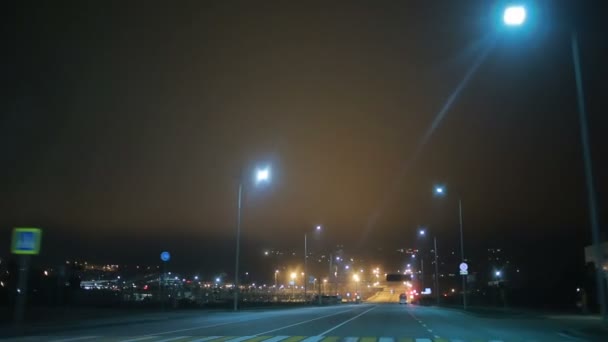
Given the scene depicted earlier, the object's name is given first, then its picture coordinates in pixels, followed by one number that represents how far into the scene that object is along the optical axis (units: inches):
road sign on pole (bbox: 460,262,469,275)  2001.7
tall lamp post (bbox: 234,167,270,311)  1763.8
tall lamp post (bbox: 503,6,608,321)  812.0
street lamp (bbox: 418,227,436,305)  2625.5
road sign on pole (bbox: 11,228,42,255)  789.2
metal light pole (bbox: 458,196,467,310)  2059.8
